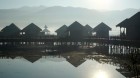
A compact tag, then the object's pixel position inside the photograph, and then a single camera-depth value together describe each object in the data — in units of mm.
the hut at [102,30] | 47556
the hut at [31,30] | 50591
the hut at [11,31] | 51749
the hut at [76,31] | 46878
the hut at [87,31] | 52747
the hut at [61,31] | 56429
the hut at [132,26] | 34040
